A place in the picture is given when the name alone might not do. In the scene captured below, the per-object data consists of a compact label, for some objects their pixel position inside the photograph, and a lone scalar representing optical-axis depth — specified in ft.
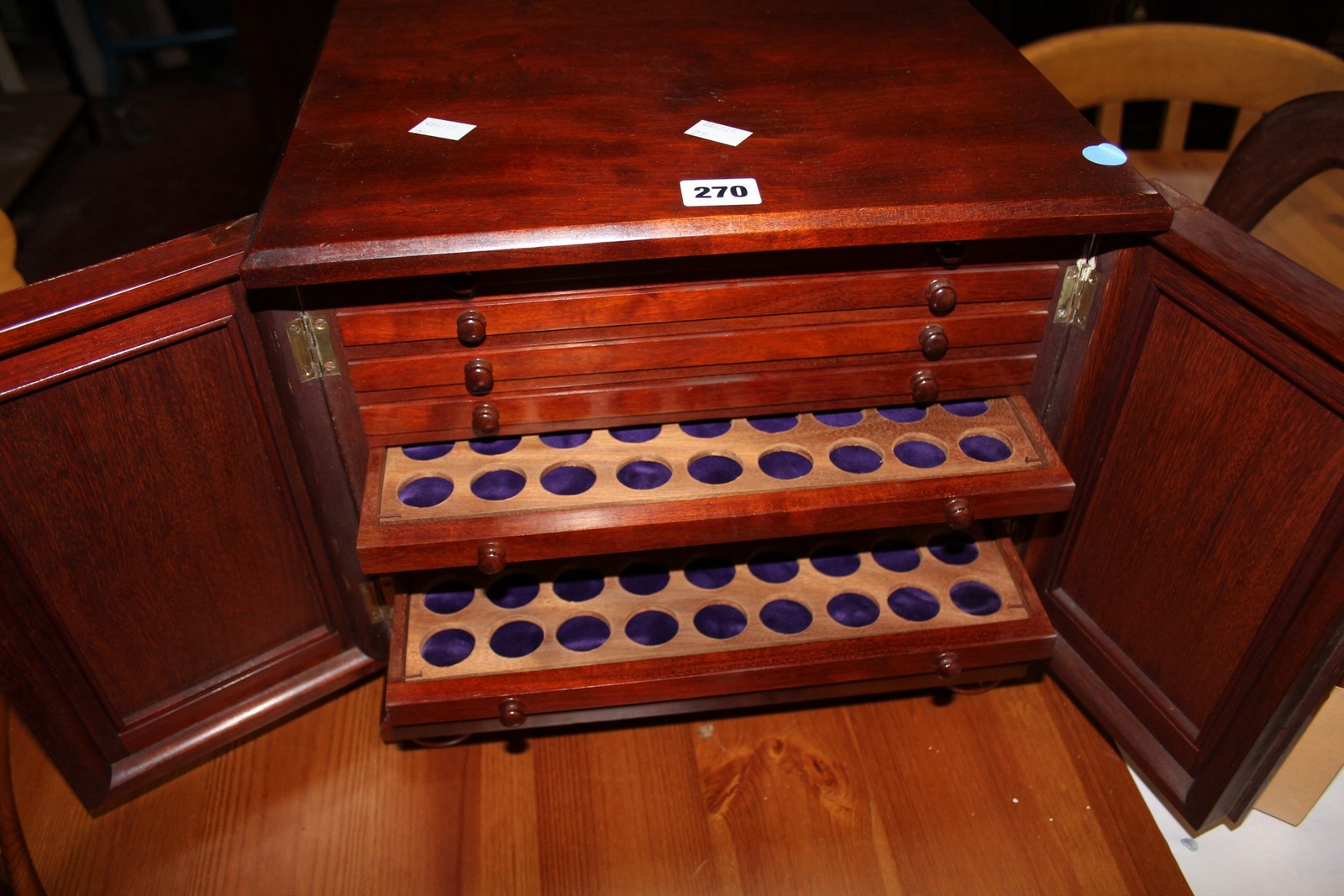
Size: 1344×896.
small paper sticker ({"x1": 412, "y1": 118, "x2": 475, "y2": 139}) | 3.73
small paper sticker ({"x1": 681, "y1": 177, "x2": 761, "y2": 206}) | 3.40
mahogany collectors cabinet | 3.40
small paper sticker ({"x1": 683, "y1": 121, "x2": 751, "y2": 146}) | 3.71
